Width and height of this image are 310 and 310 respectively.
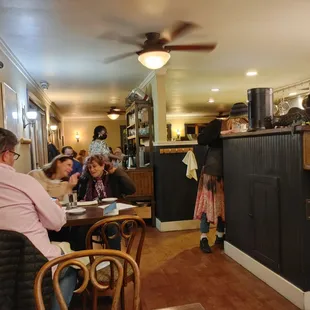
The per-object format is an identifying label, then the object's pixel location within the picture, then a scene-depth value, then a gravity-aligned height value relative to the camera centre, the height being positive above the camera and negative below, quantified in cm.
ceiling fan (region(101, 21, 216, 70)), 316 +95
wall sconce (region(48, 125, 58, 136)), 721 +46
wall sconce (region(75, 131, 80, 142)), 1123 +41
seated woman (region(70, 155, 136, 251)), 297 -32
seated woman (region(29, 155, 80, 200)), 279 -25
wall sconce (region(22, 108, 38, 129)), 433 +46
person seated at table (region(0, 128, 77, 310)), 154 -29
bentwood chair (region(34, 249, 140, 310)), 108 -44
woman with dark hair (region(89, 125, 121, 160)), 445 +7
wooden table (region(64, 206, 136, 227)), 218 -48
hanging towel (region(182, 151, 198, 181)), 455 -29
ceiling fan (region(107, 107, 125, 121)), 883 +95
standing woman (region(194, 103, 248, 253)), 356 -41
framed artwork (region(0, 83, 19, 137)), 323 +47
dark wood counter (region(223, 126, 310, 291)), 227 -48
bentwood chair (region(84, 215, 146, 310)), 192 -54
